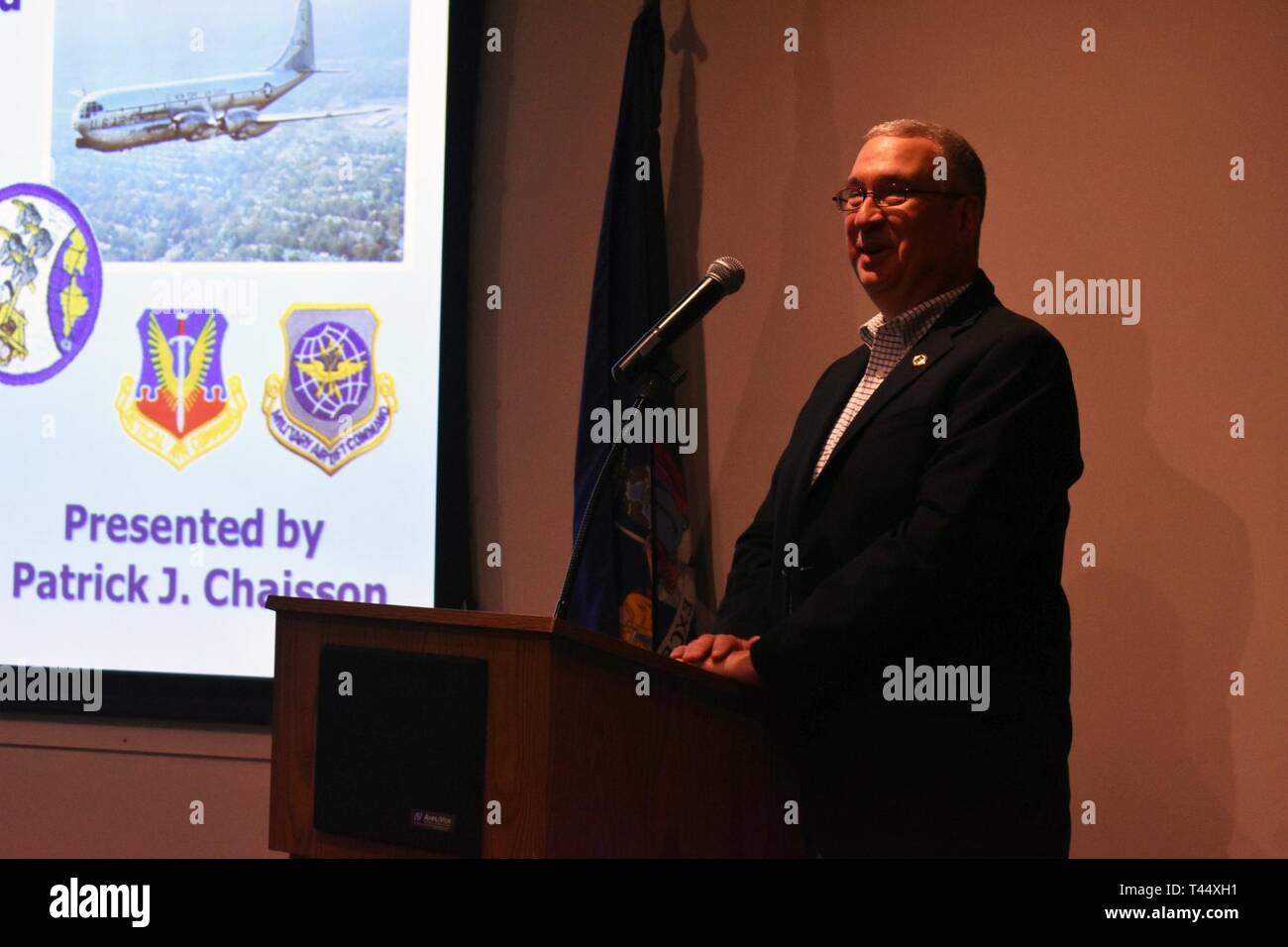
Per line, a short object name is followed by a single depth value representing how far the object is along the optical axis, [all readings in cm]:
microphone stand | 436
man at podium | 430
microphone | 440
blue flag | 522
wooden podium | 412
